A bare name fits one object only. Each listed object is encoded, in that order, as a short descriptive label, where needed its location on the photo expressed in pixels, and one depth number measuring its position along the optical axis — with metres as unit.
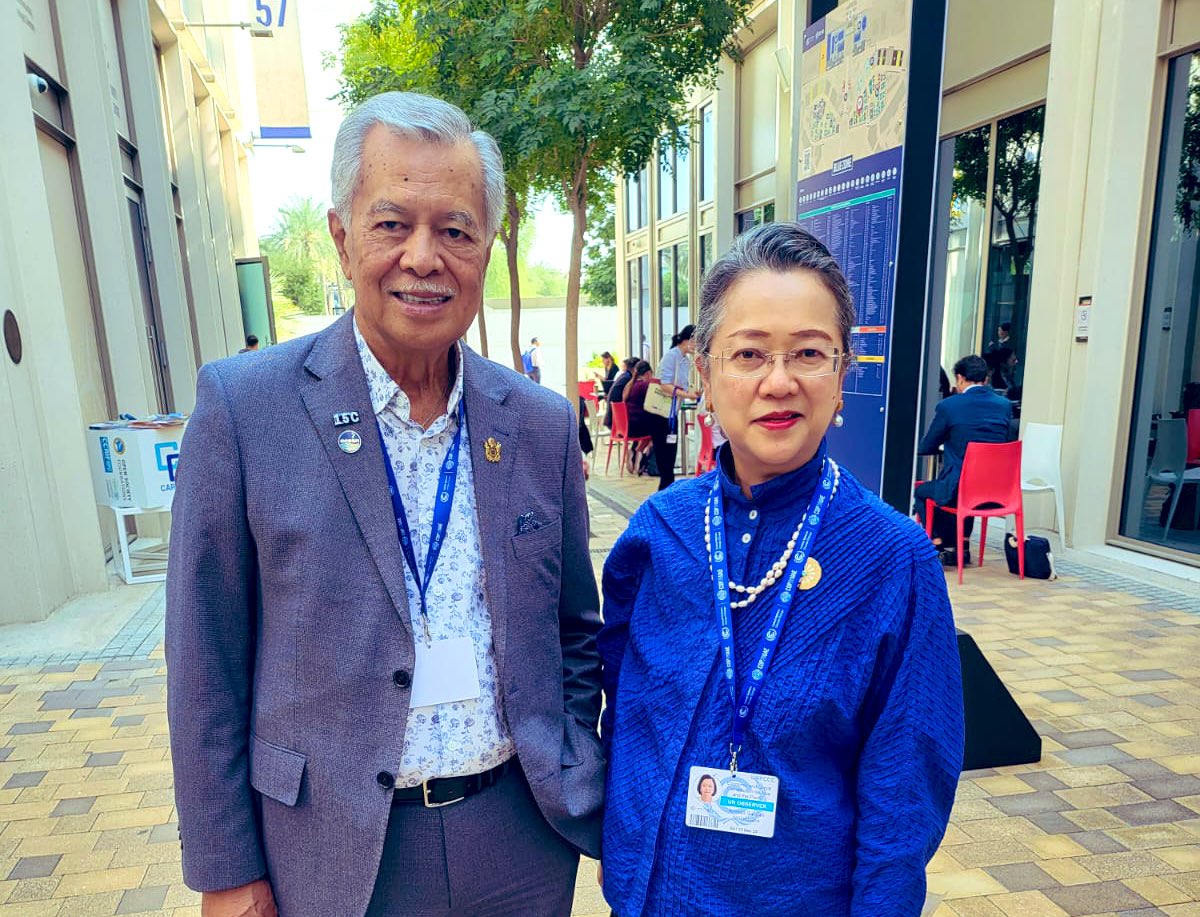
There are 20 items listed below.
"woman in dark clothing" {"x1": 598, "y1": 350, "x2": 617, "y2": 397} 16.24
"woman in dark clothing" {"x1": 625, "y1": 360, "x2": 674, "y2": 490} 8.81
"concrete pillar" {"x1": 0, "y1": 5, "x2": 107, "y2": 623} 4.70
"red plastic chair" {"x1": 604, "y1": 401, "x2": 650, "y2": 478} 10.26
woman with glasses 1.11
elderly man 1.17
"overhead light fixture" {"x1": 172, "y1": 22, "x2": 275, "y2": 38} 10.59
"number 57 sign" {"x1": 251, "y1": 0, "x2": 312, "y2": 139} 16.80
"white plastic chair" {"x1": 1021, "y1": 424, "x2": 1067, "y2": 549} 5.91
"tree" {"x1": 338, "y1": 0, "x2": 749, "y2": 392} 7.26
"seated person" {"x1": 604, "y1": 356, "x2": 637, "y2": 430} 10.53
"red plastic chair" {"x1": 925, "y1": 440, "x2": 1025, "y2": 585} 5.33
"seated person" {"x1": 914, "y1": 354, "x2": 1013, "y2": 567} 5.63
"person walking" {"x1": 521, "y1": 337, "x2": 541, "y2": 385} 17.95
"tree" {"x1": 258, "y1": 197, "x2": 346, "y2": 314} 62.75
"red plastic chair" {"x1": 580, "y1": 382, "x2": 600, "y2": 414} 13.60
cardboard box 5.57
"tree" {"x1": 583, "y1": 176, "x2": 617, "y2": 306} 26.37
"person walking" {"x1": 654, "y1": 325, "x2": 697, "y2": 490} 8.54
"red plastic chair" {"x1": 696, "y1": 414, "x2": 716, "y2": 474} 7.89
